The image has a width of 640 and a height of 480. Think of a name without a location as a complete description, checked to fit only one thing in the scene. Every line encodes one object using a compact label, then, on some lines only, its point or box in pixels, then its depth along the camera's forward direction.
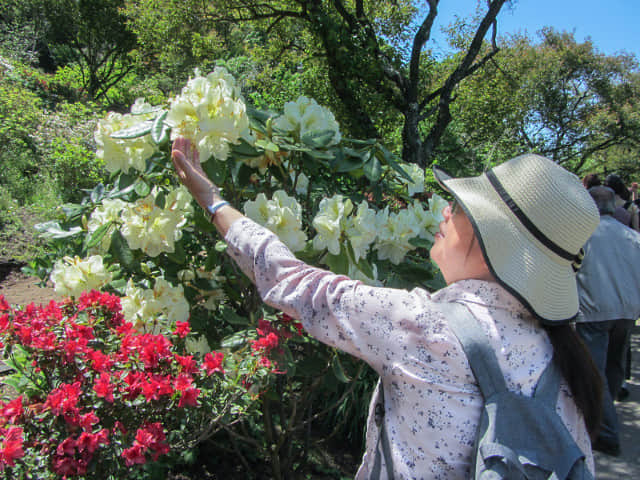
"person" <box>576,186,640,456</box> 3.33
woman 0.91
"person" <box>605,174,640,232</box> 4.53
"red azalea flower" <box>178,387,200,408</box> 1.23
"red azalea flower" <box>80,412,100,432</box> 1.16
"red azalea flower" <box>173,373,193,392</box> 1.22
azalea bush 1.18
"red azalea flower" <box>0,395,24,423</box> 1.17
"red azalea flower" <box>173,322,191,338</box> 1.42
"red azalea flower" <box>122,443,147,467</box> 1.17
